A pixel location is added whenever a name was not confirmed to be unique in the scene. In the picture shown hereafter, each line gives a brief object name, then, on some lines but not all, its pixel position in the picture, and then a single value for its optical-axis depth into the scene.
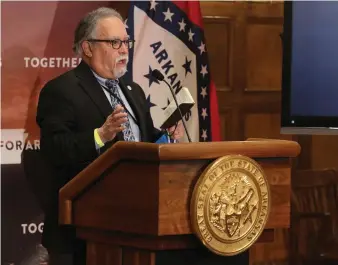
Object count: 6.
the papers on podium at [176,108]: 5.53
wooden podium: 4.39
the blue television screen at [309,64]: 7.66
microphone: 5.34
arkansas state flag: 8.23
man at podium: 5.51
